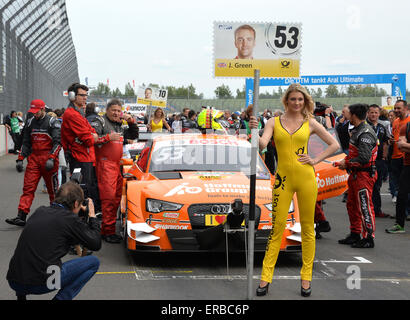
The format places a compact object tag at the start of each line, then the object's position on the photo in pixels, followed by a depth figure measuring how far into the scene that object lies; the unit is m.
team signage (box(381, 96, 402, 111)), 22.66
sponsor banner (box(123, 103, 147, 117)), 37.19
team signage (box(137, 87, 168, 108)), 20.39
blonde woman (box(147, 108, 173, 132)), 15.70
